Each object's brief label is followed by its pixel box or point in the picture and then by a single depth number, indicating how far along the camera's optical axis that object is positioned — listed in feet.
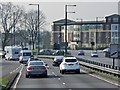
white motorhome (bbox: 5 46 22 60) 293.23
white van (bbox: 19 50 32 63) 259.80
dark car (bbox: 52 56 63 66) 210.63
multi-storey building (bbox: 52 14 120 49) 576.61
